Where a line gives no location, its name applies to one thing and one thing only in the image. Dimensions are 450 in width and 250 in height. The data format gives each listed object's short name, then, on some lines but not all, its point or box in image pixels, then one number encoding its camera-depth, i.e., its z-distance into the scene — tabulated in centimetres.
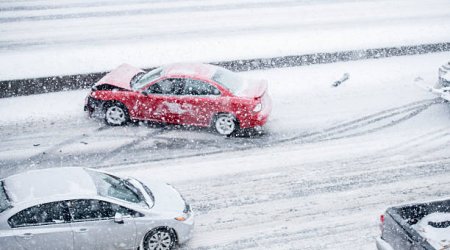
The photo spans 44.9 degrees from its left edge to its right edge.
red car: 1272
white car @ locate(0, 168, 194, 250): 799
